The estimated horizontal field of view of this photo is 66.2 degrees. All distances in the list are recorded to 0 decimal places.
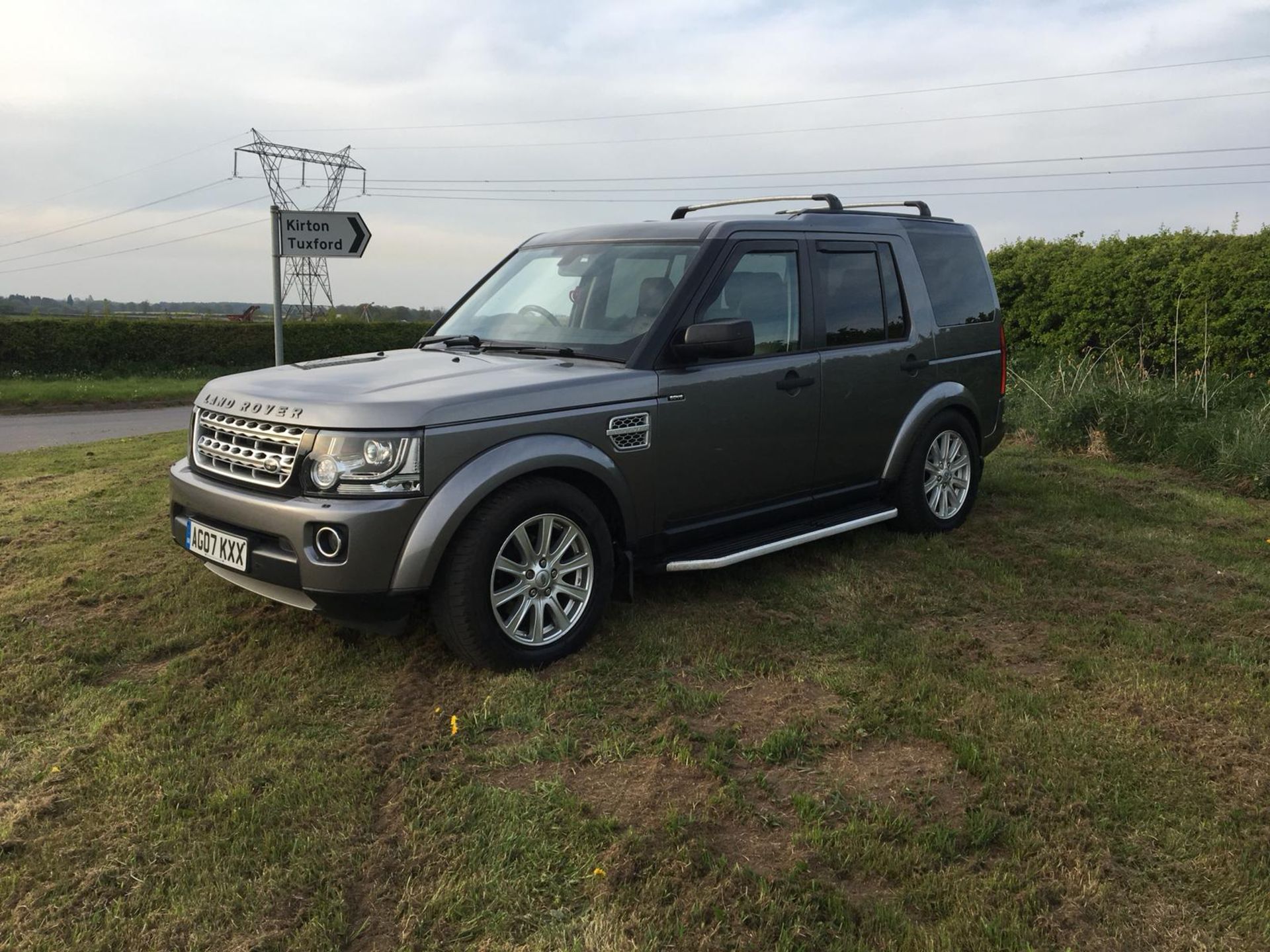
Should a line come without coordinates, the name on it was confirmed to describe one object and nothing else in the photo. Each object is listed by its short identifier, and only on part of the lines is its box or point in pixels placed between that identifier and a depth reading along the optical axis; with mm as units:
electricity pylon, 48062
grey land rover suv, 3773
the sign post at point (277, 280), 8805
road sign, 9430
